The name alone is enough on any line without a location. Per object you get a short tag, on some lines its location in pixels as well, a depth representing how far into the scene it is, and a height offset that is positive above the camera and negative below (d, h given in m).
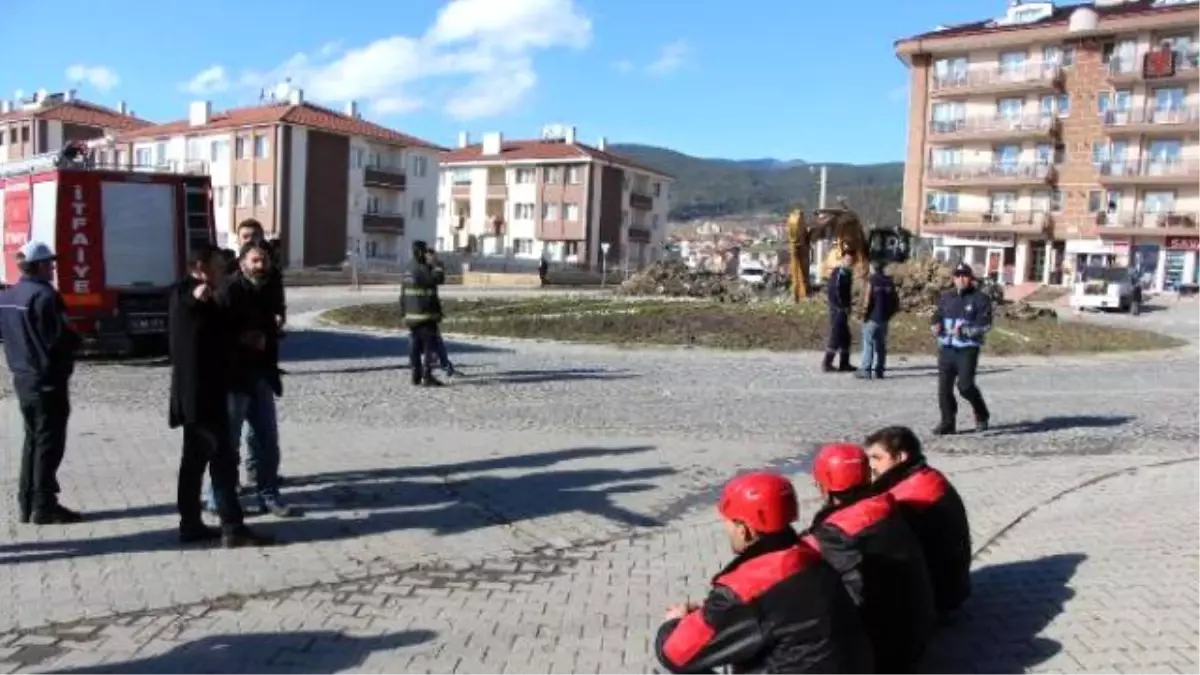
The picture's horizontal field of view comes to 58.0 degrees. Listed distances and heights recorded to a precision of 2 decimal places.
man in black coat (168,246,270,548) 5.94 -0.87
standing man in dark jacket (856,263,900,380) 14.55 -0.68
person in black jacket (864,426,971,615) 4.65 -1.02
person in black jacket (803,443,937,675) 4.02 -1.14
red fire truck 14.37 +0.04
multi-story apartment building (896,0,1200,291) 58.28 +7.93
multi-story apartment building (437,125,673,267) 81.44 +4.10
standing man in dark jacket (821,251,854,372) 15.45 -0.70
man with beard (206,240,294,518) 6.30 -0.78
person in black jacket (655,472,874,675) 3.31 -1.06
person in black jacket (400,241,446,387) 12.93 -0.72
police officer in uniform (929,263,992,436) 10.05 -0.60
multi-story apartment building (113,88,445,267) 62.03 +4.27
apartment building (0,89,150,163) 74.00 +7.58
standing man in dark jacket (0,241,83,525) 6.39 -0.82
